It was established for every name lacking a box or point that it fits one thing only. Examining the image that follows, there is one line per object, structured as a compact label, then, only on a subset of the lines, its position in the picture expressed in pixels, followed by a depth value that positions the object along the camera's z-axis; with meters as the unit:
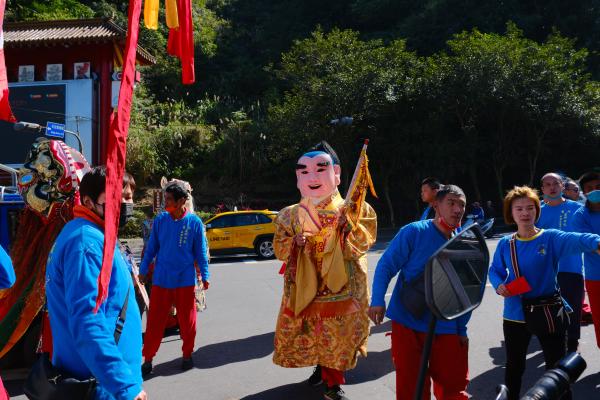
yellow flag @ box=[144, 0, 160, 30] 2.68
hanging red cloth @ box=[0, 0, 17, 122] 2.35
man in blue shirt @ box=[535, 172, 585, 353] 4.91
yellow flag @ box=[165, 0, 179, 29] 2.91
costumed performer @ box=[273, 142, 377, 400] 4.49
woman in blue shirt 3.74
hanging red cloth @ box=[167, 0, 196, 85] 2.81
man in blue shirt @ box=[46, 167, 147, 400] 2.15
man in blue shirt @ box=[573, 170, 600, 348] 4.93
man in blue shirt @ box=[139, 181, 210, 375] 5.13
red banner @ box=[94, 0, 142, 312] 2.07
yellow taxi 15.05
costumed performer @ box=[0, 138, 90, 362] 4.02
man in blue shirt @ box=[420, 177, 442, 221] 5.88
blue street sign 12.82
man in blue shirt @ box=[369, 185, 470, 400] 3.35
